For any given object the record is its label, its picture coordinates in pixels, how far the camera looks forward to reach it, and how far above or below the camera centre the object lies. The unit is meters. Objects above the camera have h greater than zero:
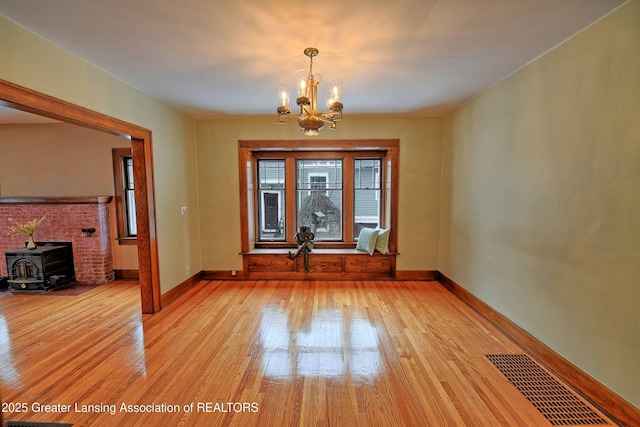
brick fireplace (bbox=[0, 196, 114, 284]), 4.38 -0.51
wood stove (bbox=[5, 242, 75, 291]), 4.12 -1.14
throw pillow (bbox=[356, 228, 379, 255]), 4.50 -0.80
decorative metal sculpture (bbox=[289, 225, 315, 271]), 4.38 -0.80
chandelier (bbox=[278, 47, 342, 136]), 2.19 +0.69
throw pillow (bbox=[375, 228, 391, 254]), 4.46 -0.80
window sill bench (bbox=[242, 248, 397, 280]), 4.53 -1.22
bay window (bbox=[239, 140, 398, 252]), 4.80 -0.03
